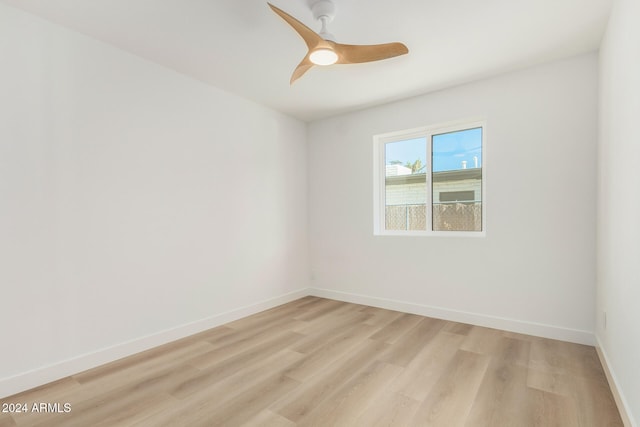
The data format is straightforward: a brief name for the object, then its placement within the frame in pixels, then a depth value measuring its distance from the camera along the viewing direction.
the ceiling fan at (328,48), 1.87
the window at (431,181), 3.21
